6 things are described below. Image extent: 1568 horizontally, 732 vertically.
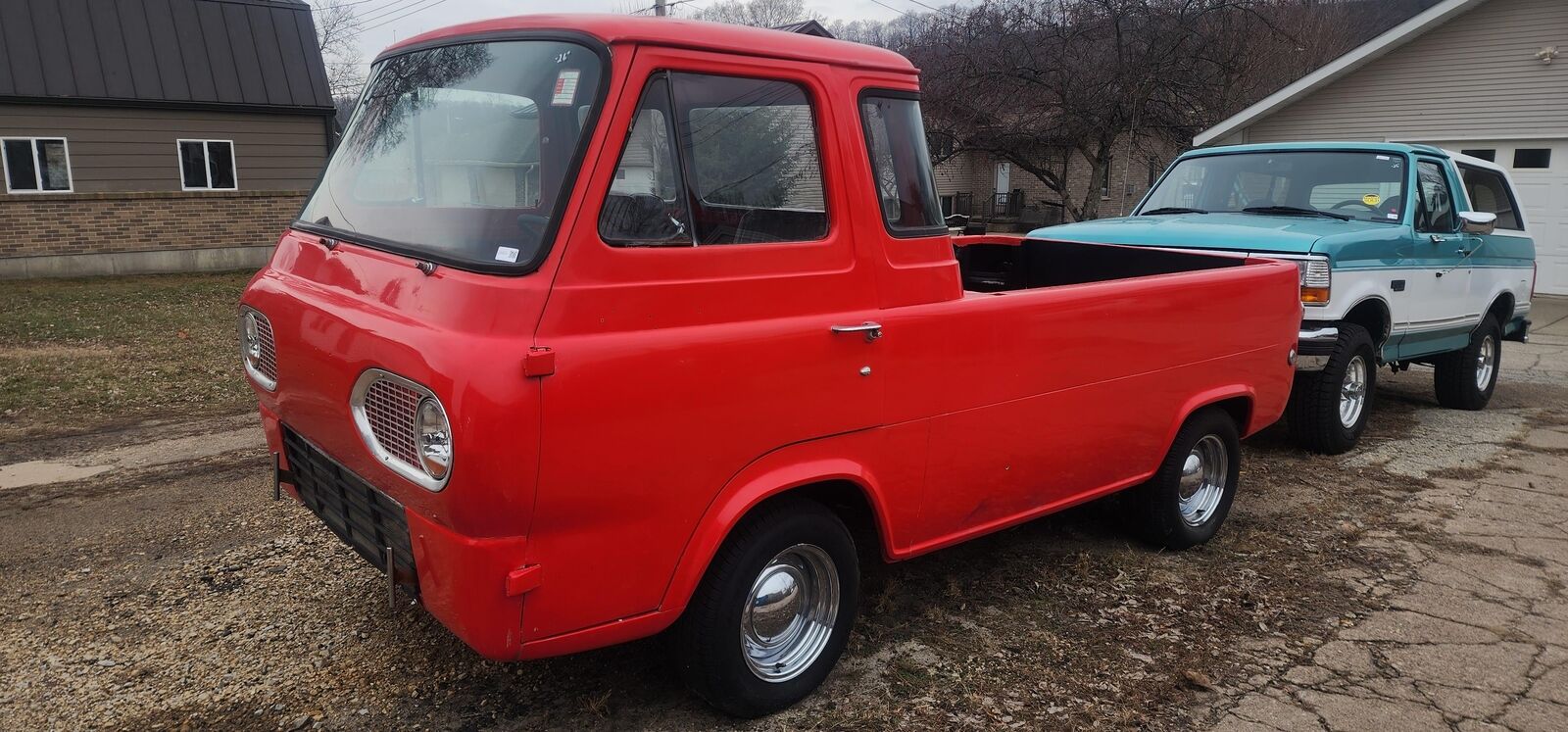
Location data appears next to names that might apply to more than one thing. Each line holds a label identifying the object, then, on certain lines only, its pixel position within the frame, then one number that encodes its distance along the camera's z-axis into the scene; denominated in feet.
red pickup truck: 8.04
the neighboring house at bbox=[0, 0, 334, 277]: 50.31
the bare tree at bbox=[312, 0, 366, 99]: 147.84
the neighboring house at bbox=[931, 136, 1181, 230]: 79.25
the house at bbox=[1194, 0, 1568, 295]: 46.52
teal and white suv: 20.06
